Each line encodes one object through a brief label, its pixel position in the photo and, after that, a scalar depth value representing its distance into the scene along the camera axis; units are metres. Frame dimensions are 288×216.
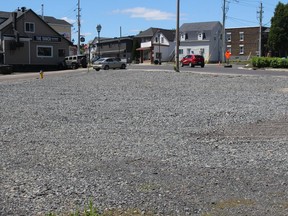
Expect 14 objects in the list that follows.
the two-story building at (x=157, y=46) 105.06
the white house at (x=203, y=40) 103.31
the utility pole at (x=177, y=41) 41.60
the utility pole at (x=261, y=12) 88.24
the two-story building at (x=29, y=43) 60.69
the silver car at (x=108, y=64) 54.77
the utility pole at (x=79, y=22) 74.53
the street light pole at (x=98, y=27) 76.99
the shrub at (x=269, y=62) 54.62
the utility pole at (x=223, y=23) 83.53
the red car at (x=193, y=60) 60.84
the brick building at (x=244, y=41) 105.04
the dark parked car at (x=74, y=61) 61.75
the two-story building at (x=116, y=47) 116.65
